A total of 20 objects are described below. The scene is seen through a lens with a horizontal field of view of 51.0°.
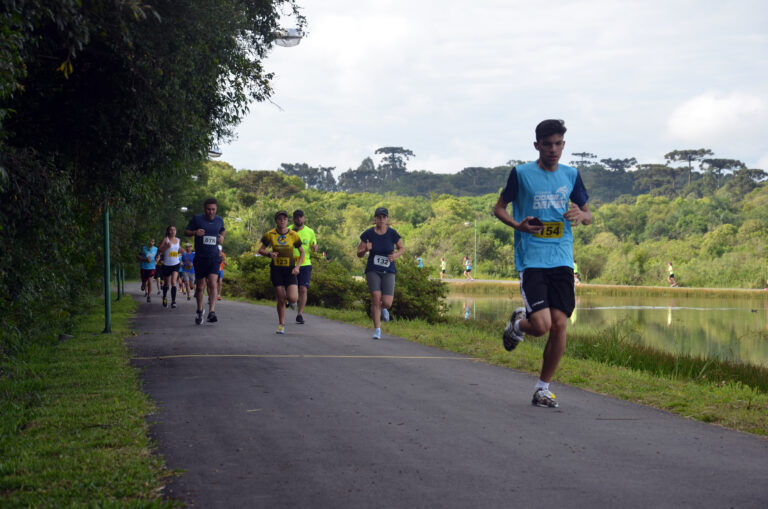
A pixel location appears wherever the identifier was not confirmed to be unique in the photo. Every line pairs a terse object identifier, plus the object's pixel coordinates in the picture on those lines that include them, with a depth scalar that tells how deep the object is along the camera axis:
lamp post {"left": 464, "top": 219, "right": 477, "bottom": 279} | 68.44
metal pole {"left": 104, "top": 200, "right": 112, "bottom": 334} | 12.51
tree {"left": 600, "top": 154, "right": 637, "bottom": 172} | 159.12
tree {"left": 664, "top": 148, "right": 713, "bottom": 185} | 137.25
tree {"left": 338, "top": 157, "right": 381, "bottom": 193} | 195.12
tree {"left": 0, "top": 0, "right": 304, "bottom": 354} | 6.96
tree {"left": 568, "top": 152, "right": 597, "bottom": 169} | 166.00
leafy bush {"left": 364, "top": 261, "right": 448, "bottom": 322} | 16.84
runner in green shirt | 14.28
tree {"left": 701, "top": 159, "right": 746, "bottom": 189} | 133.62
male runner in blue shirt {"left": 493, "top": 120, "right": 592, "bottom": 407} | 6.54
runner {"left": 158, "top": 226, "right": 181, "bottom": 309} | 19.05
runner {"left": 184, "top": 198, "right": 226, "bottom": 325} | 13.32
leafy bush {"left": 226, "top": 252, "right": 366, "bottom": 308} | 21.62
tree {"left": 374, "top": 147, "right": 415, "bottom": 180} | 197.25
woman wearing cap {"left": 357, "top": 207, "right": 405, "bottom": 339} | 12.45
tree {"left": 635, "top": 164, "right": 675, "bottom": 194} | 144.38
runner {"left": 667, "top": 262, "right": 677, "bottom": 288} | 48.36
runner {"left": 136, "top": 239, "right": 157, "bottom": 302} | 22.09
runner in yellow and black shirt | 13.12
